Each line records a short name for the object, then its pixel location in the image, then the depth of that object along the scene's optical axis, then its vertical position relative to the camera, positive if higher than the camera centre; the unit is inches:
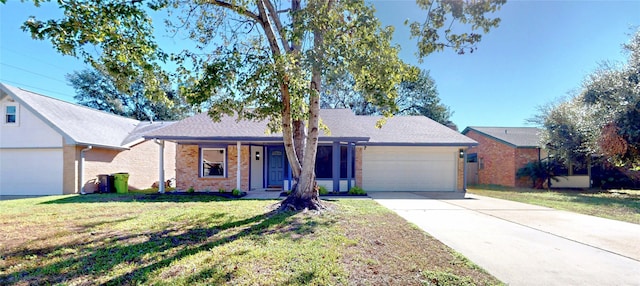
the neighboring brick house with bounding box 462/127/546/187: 676.1 -2.3
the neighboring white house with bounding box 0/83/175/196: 485.7 +0.9
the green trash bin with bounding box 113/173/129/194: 523.5 -60.1
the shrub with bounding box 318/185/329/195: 459.5 -65.1
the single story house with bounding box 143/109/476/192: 479.2 -11.6
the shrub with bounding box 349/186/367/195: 468.8 -66.8
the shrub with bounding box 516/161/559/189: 646.5 -47.6
